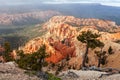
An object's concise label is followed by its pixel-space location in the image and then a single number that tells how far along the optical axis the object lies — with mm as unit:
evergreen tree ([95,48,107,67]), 35008
